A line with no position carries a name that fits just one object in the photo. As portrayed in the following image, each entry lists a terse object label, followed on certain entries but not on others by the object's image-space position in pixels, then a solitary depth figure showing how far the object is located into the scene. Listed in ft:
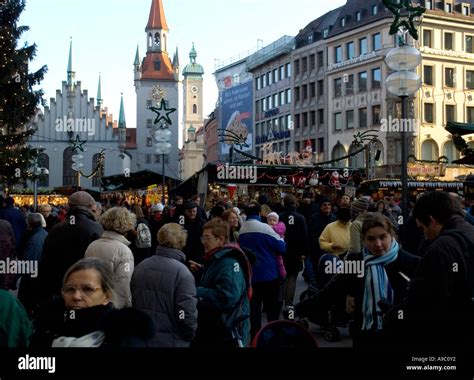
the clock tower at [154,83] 314.14
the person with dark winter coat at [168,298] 15.70
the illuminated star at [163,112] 57.31
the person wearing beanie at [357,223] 26.17
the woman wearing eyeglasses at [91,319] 11.44
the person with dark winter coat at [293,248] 34.55
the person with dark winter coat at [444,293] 12.16
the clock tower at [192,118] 412.98
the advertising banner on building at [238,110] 240.32
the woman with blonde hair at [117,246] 18.48
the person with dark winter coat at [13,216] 37.55
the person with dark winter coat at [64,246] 22.22
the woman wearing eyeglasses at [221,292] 17.12
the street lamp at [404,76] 26.13
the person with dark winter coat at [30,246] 27.48
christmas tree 78.38
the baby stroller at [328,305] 16.35
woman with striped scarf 16.01
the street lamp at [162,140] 55.72
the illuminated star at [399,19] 28.86
